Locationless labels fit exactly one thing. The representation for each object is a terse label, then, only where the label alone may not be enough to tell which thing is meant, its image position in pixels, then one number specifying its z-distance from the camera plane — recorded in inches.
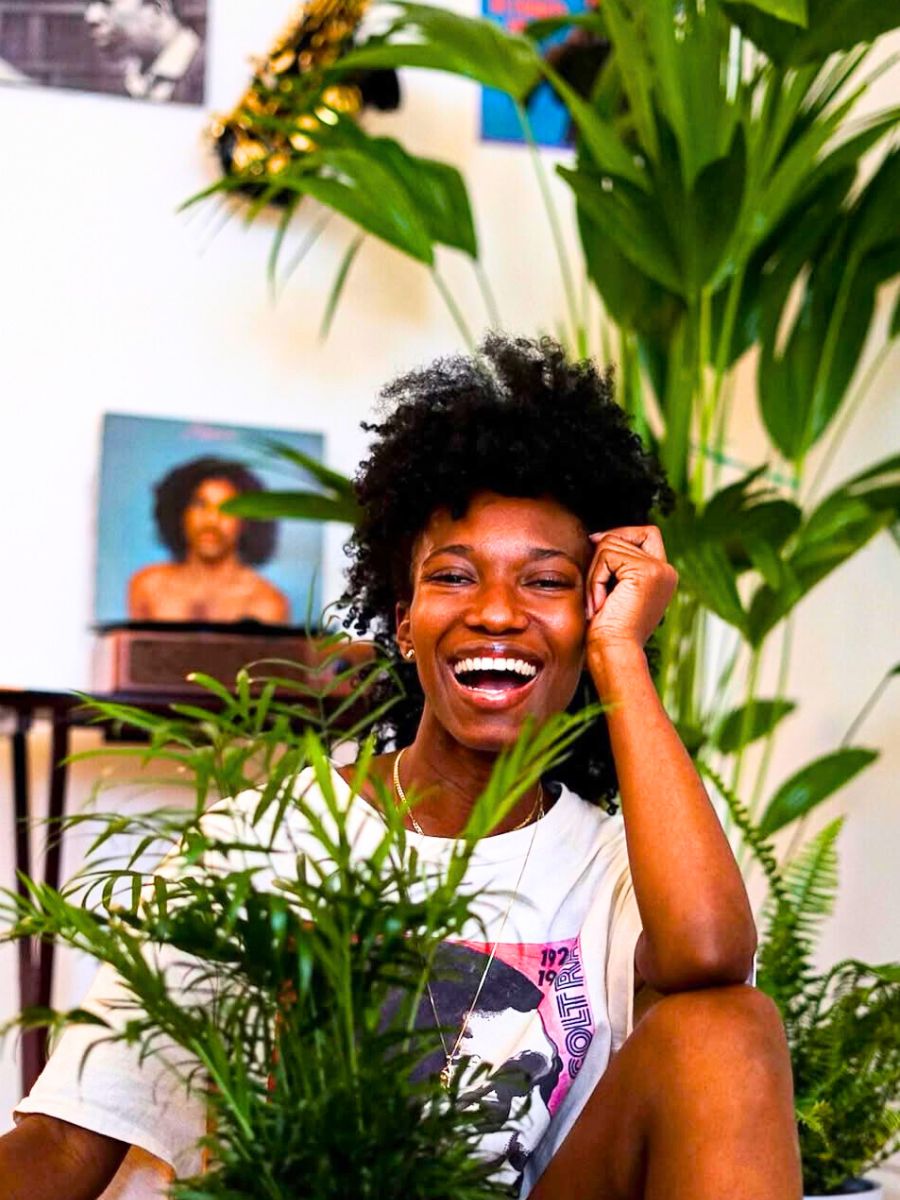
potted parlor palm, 35.5
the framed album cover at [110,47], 100.0
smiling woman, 44.7
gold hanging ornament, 99.7
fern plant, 70.5
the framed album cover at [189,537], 98.7
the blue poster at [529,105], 109.3
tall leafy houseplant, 76.2
